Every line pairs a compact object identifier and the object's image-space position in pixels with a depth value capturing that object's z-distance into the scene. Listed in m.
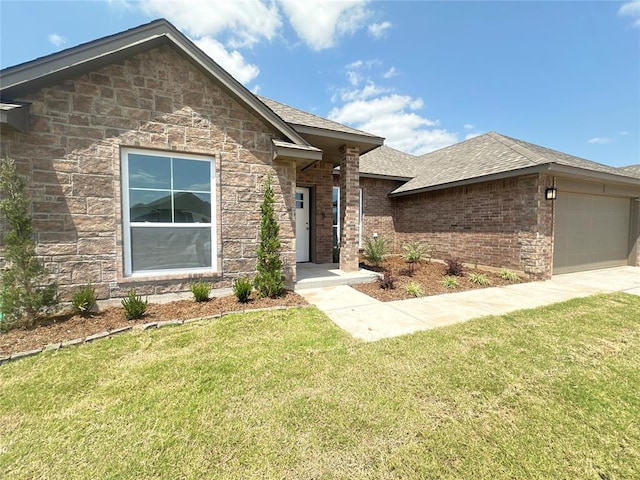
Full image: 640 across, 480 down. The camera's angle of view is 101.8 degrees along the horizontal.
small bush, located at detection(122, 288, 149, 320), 4.10
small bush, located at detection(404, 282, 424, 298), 5.81
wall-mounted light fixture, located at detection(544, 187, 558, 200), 7.33
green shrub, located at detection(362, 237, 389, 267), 9.27
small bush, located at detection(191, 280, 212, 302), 4.83
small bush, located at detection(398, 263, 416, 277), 7.55
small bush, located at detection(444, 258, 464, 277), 7.66
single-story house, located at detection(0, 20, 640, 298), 4.22
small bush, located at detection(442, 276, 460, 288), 6.54
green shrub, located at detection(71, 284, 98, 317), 4.09
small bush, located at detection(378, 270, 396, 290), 6.18
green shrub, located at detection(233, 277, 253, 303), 4.90
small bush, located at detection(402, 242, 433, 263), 9.62
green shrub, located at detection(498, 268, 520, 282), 7.43
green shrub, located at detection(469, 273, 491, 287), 6.95
